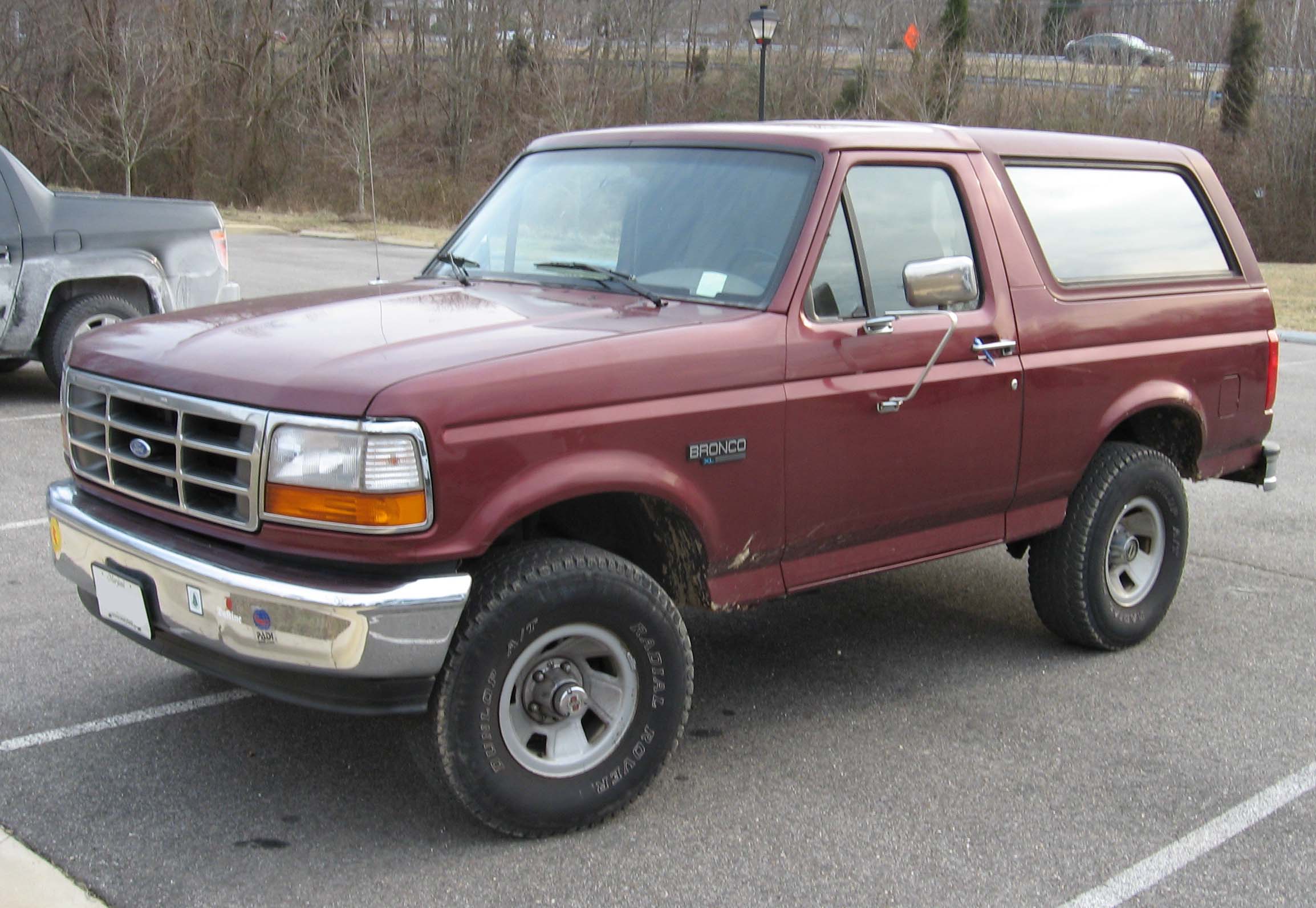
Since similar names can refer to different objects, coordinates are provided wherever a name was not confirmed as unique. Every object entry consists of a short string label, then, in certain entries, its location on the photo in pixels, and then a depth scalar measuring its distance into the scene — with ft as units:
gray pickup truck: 30.83
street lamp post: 81.00
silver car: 128.77
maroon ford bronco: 11.32
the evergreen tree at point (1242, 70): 118.52
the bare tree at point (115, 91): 135.03
